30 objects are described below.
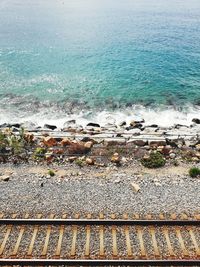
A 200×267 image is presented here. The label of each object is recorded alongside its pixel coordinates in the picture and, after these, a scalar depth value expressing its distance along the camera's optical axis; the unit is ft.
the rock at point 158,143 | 47.25
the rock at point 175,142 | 47.55
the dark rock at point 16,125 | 57.20
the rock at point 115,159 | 40.09
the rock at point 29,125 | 57.81
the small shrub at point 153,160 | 39.08
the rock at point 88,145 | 43.53
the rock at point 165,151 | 42.99
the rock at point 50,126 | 57.04
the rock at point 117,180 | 34.47
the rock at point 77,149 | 42.80
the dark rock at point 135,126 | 57.06
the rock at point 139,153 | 41.89
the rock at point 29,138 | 46.46
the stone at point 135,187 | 33.08
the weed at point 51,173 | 36.46
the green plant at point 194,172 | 36.68
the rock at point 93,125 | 58.11
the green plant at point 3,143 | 42.49
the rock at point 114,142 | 45.95
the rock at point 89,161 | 39.30
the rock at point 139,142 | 47.13
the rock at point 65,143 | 45.99
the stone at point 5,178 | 35.16
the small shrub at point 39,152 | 41.03
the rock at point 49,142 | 45.91
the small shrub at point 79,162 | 39.04
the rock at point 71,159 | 40.62
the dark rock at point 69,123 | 58.58
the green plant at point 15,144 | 41.55
